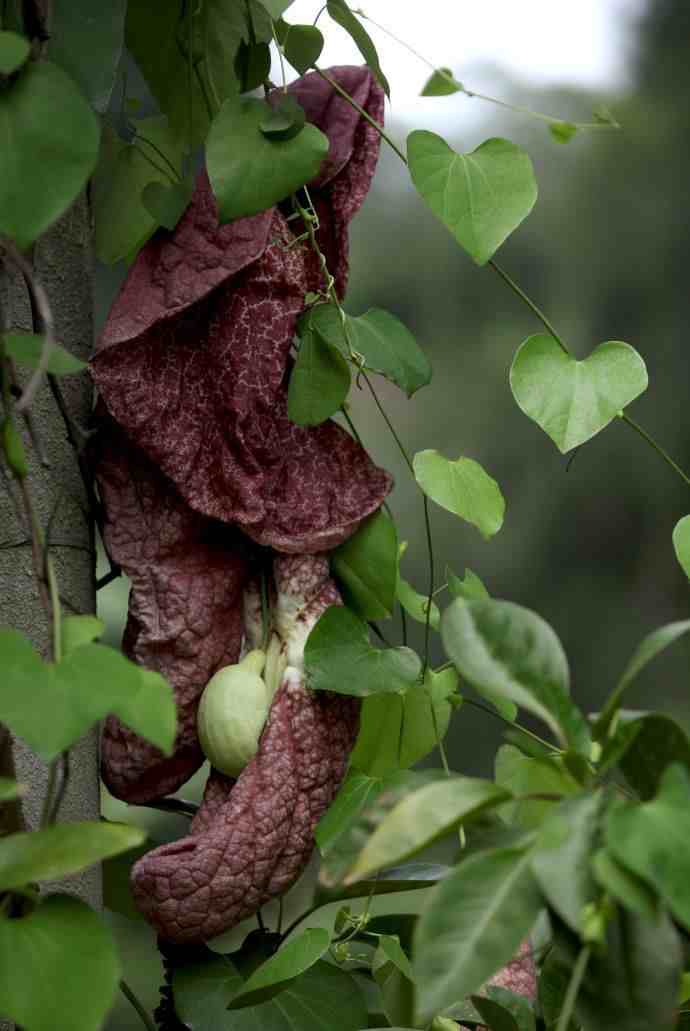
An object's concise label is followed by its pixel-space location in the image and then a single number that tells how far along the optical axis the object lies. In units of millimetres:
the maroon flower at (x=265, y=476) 1630
